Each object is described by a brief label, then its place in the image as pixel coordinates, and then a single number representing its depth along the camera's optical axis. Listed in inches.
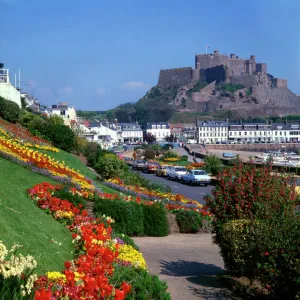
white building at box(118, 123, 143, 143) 5610.2
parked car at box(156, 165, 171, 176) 1628.0
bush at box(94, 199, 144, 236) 503.5
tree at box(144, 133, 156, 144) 5172.2
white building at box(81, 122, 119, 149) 3040.4
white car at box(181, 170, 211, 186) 1307.8
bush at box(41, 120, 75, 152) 1185.4
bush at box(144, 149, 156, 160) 2529.5
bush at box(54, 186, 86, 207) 488.1
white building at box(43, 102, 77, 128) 2617.4
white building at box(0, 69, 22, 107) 1391.5
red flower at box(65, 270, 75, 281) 184.9
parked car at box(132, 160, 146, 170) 1875.0
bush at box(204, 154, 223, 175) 1797.5
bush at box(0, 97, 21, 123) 1194.6
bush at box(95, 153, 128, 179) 979.9
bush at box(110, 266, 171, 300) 231.9
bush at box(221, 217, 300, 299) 259.9
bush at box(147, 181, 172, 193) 932.0
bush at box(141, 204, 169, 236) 530.7
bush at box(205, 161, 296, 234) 342.0
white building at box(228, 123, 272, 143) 5502.0
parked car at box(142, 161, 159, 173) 1765.5
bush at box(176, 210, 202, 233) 571.0
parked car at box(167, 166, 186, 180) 1462.4
